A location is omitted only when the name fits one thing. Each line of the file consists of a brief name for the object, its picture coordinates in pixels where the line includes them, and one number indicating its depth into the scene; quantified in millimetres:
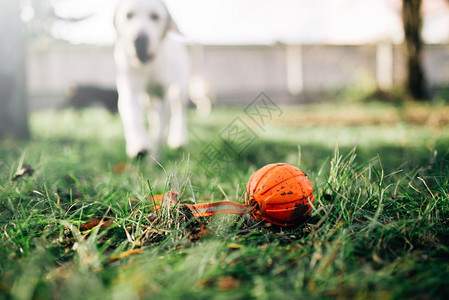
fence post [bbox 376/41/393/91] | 10543
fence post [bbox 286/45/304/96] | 11080
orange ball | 496
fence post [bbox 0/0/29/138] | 1242
